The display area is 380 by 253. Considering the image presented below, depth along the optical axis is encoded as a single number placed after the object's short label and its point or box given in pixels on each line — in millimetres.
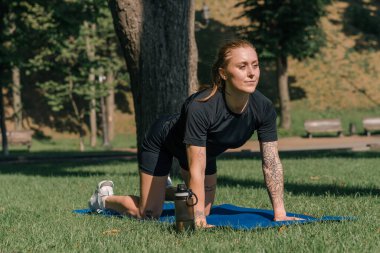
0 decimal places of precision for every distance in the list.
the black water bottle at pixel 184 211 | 6062
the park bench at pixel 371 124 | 34688
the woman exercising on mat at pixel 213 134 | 6324
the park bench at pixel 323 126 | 35031
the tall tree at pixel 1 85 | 23920
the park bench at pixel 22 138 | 32500
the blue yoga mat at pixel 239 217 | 6465
